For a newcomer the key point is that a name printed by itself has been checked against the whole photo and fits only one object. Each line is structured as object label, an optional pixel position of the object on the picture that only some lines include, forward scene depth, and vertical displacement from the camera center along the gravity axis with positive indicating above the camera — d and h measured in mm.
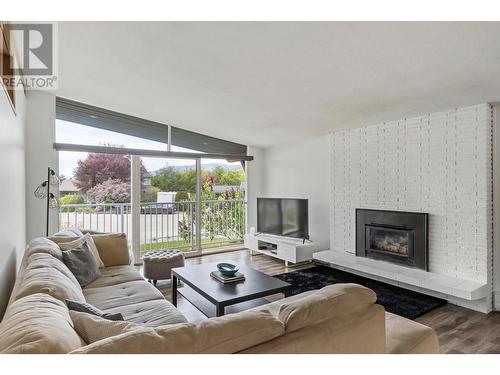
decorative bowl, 2869 -784
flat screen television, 5039 -516
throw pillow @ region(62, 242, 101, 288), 2646 -676
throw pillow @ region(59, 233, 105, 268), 2906 -555
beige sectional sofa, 910 -498
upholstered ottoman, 3695 -950
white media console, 4719 -993
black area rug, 3137 -1254
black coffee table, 2451 -874
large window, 4828 +16
